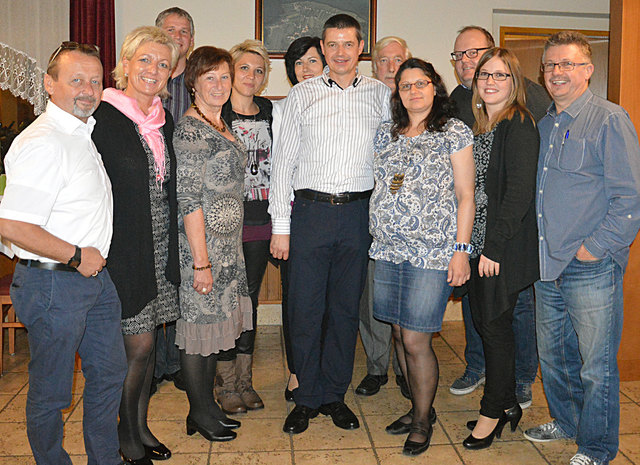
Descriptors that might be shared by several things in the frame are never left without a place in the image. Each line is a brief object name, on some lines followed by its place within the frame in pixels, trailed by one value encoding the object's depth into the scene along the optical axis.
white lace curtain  3.90
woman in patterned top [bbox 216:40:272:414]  2.99
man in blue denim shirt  2.35
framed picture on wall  4.70
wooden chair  3.66
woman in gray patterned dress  2.51
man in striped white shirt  2.79
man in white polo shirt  1.86
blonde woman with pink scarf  2.21
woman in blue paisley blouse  2.52
